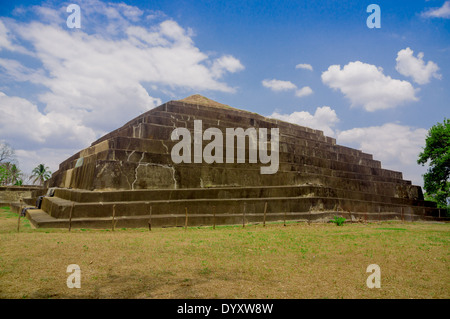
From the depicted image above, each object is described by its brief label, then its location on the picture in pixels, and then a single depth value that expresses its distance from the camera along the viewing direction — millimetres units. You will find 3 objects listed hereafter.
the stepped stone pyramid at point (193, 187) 10648
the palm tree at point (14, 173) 42031
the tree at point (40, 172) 54019
